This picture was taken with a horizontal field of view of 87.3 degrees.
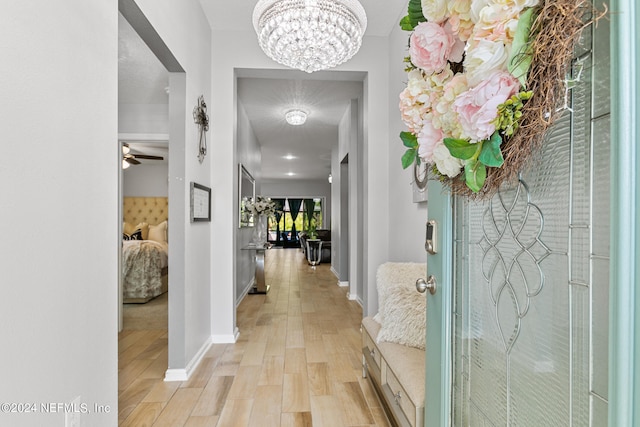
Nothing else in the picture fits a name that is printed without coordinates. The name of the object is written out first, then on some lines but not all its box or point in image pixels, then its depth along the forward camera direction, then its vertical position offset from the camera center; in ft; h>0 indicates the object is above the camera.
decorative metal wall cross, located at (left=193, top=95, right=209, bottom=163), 8.63 +2.36
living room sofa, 28.58 -2.70
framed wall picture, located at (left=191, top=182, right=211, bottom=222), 8.13 +0.22
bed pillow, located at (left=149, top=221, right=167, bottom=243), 19.75 -1.32
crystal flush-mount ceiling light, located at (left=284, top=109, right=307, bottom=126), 15.65 +4.45
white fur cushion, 5.67 -1.72
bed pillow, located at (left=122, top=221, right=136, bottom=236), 21.15 -1.10
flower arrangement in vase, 17.53 +0.11
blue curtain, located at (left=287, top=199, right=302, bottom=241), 45.88 +0.57
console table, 16.67 -3.20
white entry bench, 4.69 -2.29
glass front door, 1.97 -0.50
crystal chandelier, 6.29 +3.58
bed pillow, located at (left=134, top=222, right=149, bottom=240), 20.35 -1.16
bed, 14.44 -2.62
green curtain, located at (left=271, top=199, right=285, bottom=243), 45.19 -0.12
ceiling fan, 14.17 +2.76
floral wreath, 2.02 +0.91
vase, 19.79 -1.25
